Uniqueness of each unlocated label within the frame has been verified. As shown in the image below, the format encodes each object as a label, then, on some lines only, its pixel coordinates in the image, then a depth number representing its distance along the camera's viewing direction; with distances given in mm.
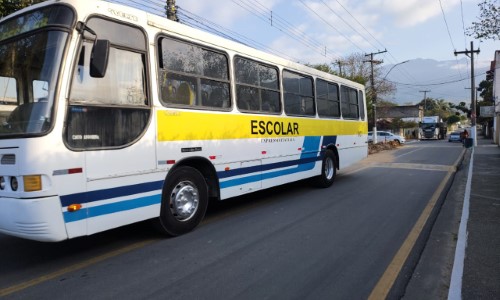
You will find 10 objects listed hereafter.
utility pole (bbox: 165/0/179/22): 13664
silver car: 39431
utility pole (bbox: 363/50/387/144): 32844
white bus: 4242
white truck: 55156
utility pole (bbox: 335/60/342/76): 39934
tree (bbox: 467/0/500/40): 10297
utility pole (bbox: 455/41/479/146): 39488
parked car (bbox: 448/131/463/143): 45375
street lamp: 32378
